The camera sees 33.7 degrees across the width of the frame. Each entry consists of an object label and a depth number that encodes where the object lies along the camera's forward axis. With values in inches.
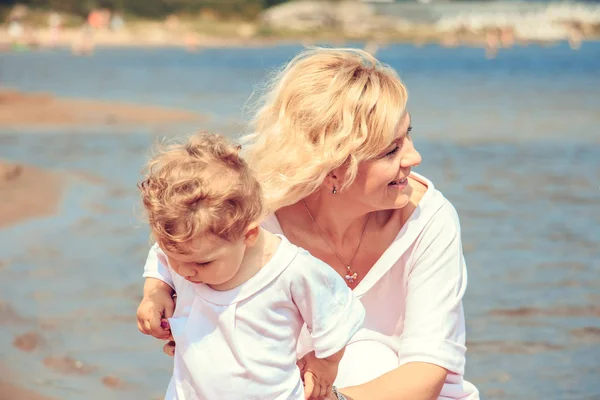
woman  104.7
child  87.7
